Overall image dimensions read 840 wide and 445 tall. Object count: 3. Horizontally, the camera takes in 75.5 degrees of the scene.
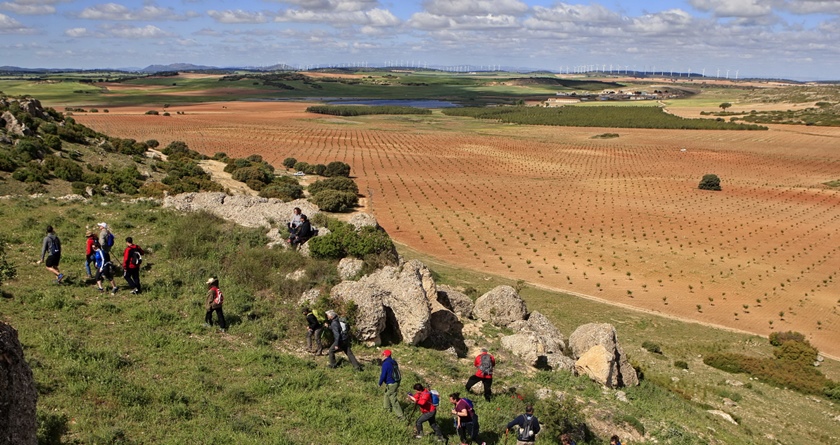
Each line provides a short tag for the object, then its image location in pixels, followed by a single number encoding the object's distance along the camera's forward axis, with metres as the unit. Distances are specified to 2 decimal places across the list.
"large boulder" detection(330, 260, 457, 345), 13.51
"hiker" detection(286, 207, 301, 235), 18.36
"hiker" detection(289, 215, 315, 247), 17.71
